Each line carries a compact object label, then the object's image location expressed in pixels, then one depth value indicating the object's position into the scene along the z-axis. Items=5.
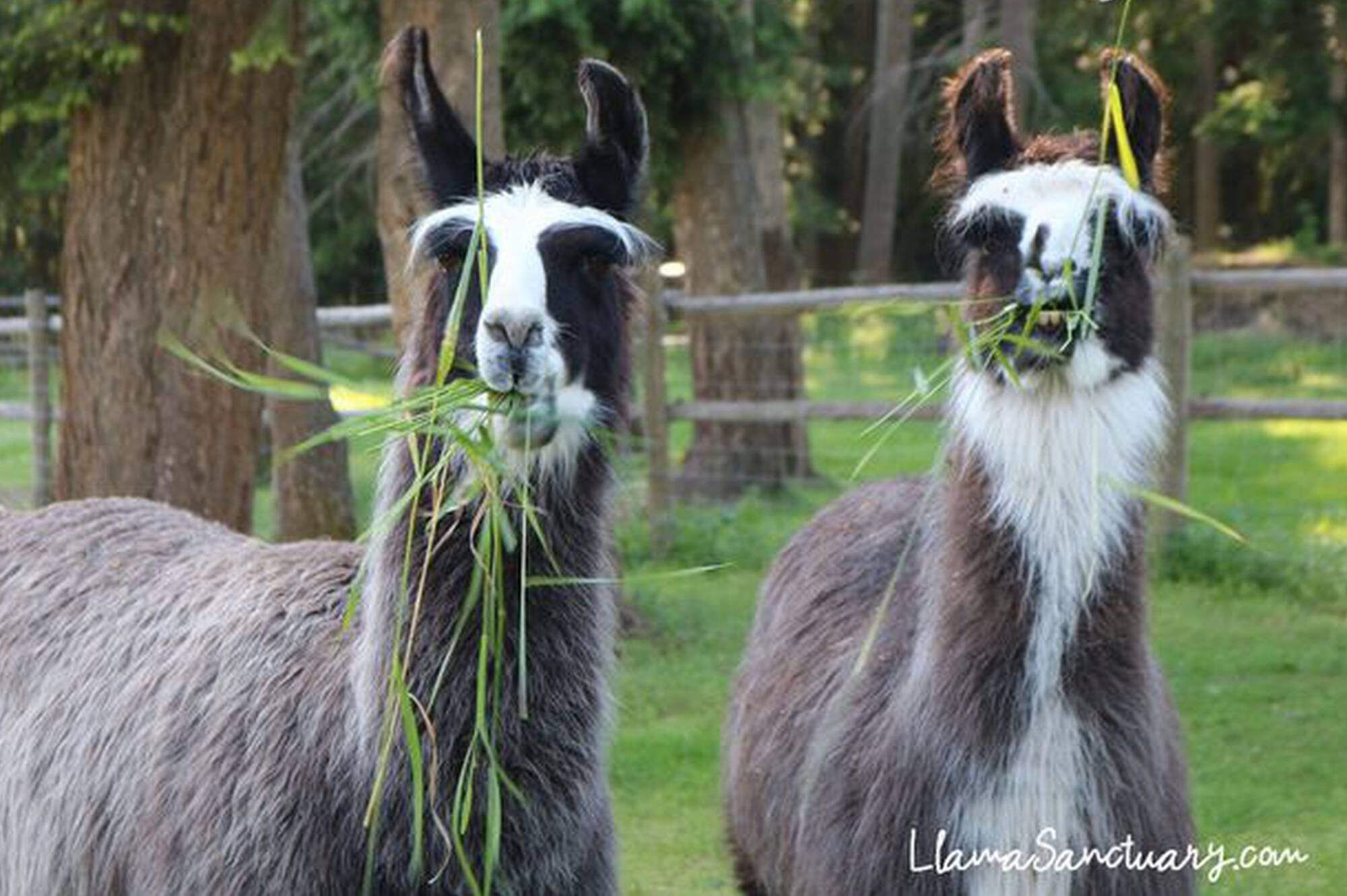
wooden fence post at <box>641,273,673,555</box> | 12.16
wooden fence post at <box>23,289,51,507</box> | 12.62
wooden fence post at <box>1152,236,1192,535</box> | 10.88
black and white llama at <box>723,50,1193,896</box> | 4.18
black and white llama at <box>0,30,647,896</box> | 3.86
